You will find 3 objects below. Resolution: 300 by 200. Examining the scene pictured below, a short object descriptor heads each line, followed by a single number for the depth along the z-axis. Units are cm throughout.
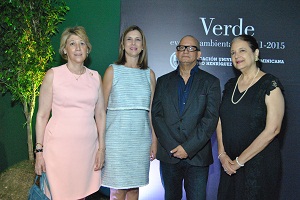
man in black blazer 277
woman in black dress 245
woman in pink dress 252
